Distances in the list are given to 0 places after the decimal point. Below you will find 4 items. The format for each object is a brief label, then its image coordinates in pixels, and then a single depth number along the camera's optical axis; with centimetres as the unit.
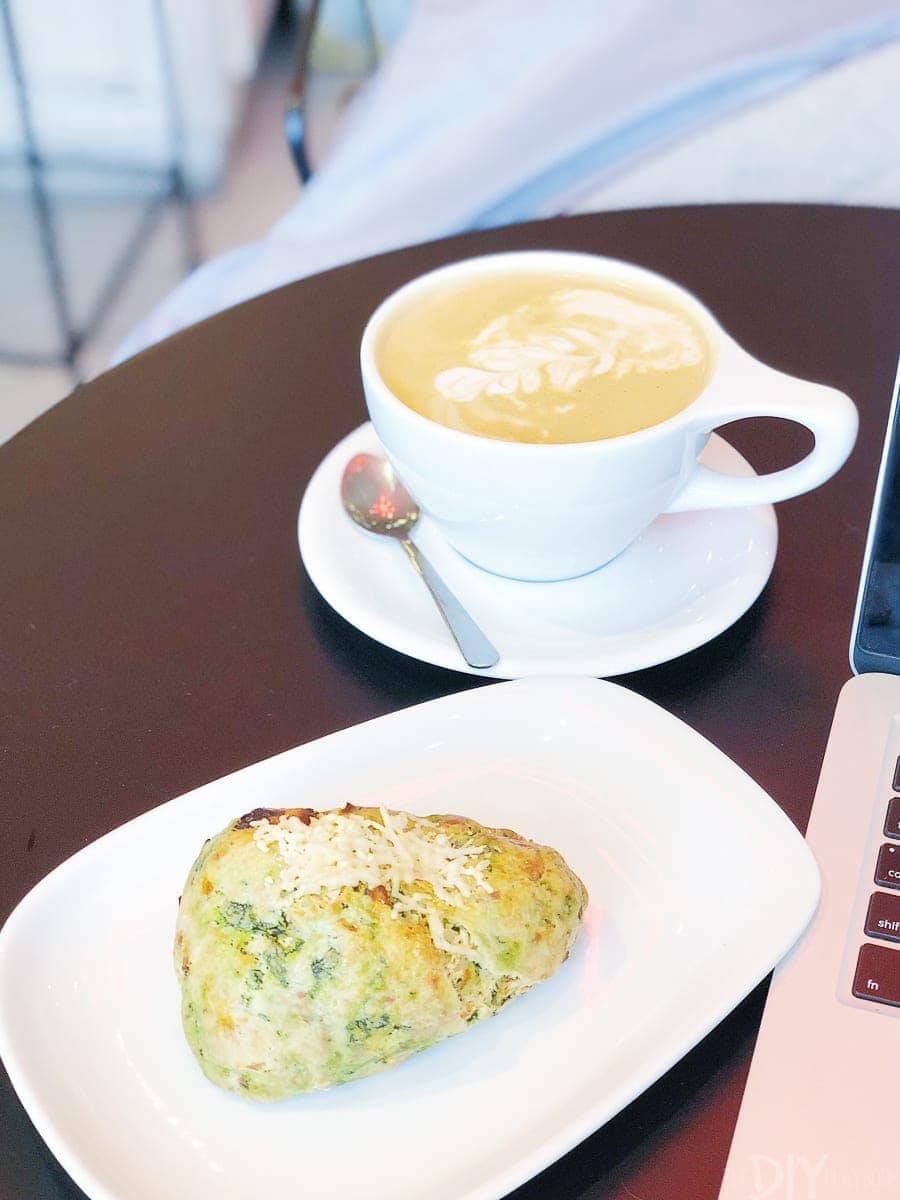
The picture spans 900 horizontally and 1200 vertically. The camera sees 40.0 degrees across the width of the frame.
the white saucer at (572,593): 62
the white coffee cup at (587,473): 58
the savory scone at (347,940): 43
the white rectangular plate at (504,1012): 43
